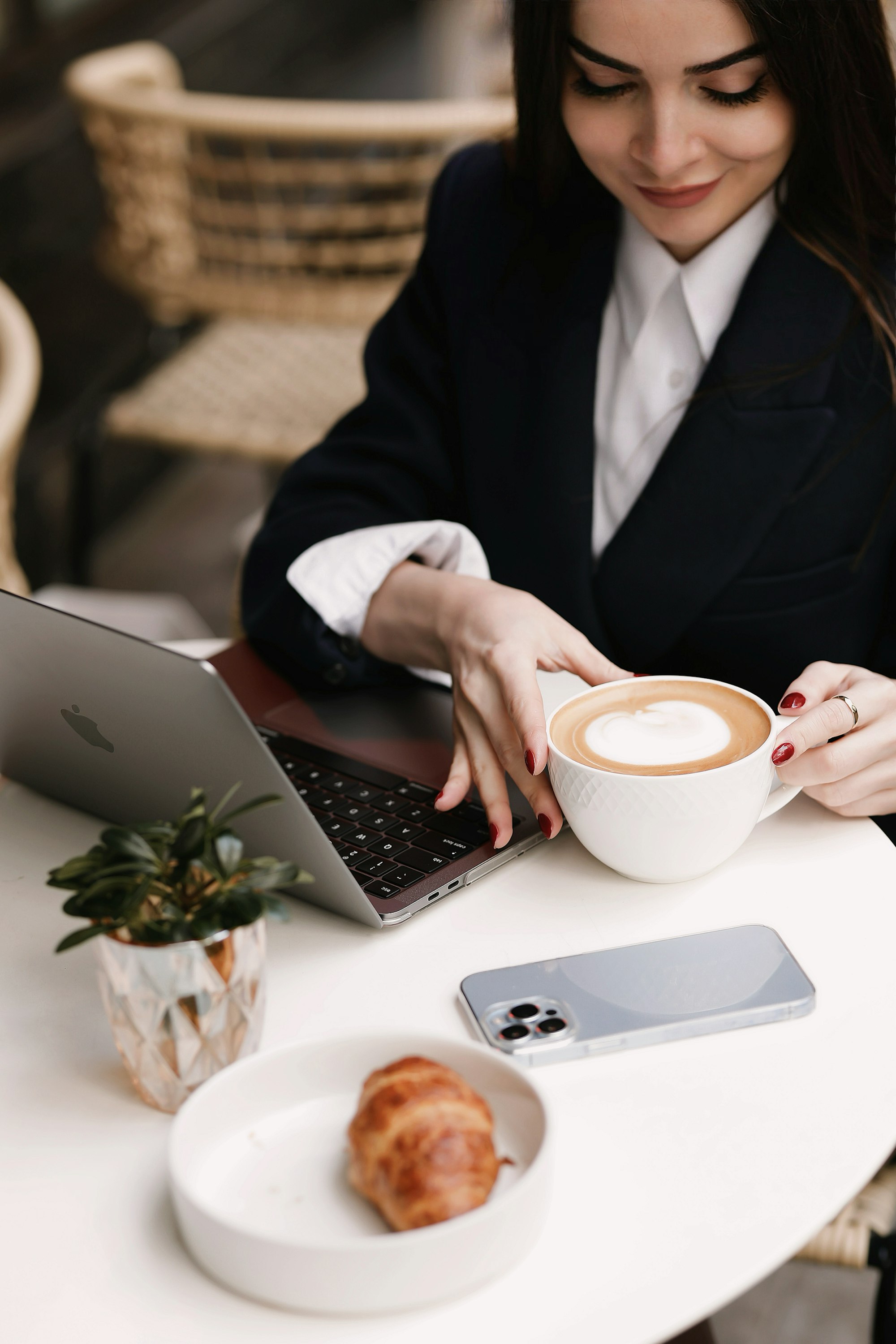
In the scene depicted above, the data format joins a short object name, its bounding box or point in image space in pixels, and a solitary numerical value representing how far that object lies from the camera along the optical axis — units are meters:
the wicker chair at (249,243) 2.25
